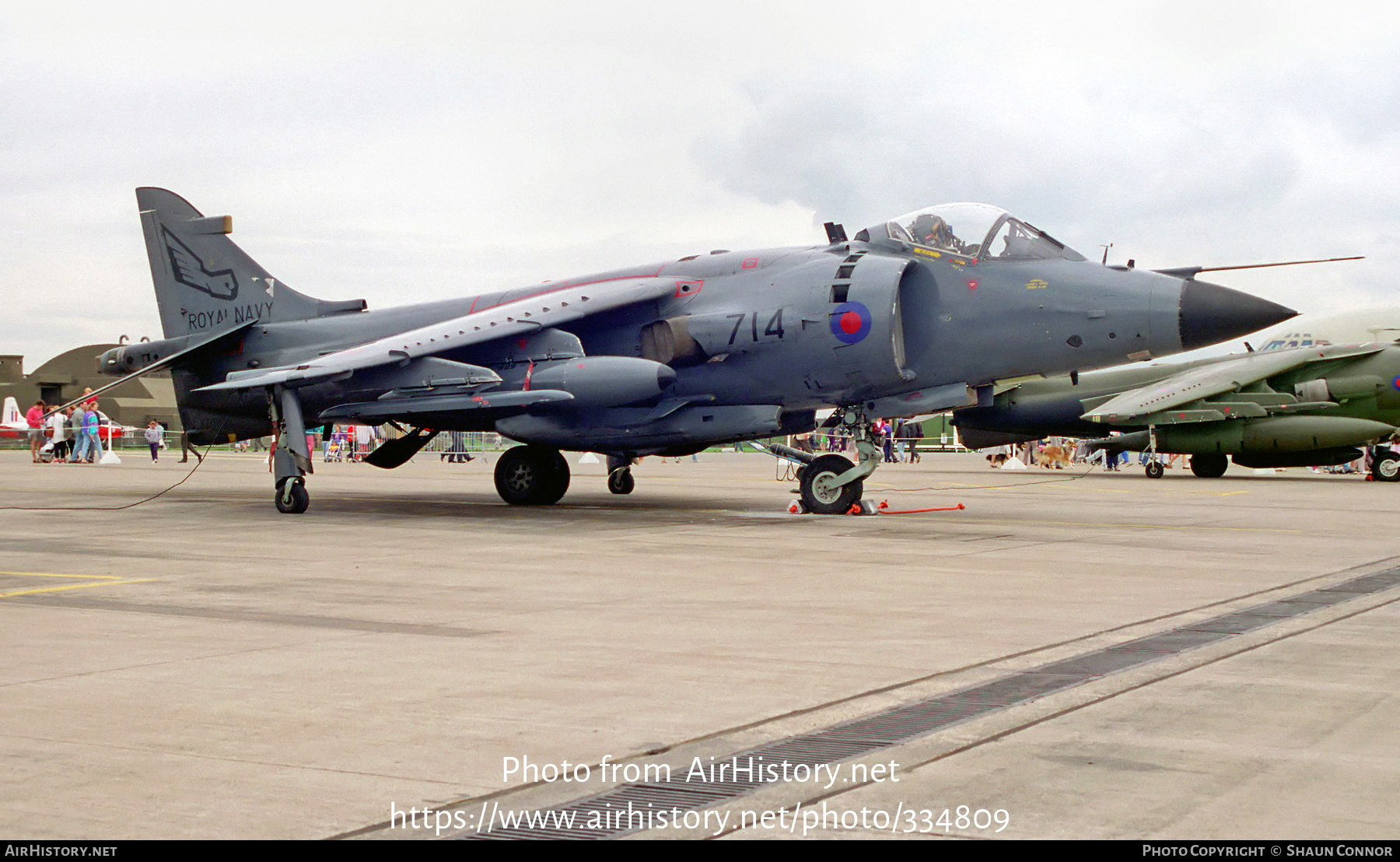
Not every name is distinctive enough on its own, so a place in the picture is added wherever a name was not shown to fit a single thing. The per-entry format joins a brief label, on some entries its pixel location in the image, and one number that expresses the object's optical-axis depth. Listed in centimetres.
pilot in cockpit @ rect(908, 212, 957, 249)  1468
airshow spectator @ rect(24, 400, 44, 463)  3591
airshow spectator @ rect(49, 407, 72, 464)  3722
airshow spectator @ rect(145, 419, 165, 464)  3925
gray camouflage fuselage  1385
